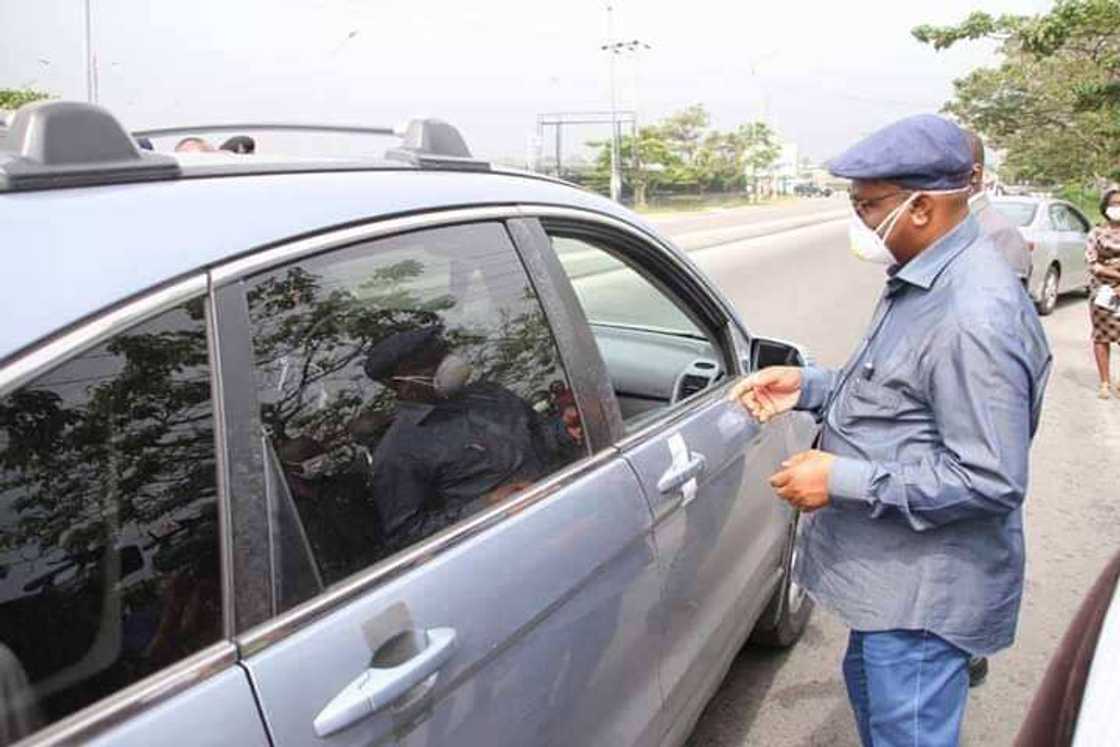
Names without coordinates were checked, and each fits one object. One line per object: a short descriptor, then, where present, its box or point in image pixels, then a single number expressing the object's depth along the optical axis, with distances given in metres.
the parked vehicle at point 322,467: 1.17
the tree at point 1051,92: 17.80
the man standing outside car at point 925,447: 1.89
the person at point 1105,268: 7.60
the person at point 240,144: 2.66
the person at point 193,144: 2.75
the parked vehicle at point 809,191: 122.88
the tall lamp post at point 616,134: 51.84
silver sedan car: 12.32
